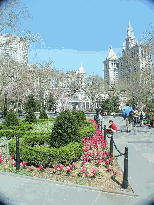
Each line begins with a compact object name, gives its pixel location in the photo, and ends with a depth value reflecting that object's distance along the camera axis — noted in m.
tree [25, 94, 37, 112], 35.66
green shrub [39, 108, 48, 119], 22.63
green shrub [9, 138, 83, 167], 6.48
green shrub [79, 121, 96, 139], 10.57
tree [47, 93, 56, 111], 43.85
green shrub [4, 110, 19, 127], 13.83
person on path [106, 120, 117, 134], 10.53
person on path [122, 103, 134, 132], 12.38
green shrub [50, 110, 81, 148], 7.71
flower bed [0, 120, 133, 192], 5.27
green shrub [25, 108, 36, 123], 18.01
